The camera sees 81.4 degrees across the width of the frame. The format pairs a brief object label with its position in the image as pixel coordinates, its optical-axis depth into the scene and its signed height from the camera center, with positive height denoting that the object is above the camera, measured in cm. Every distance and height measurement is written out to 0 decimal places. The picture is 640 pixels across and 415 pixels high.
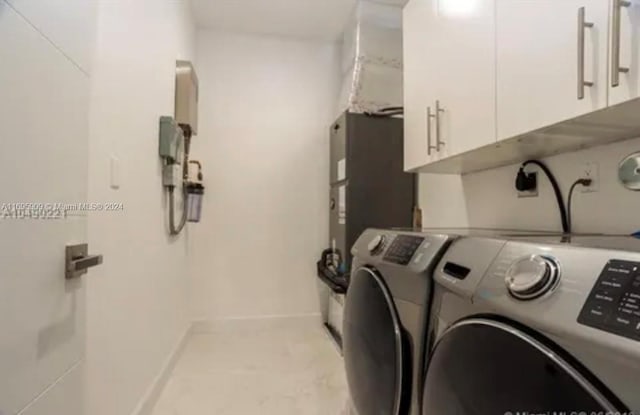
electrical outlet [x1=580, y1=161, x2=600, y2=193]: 118 +11
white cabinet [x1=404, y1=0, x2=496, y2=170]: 114 +47
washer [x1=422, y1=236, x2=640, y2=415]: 43 -17
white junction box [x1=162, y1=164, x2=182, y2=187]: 212 +18
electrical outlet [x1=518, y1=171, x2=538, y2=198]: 142 +6
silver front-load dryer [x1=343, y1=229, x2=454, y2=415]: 86 -29
